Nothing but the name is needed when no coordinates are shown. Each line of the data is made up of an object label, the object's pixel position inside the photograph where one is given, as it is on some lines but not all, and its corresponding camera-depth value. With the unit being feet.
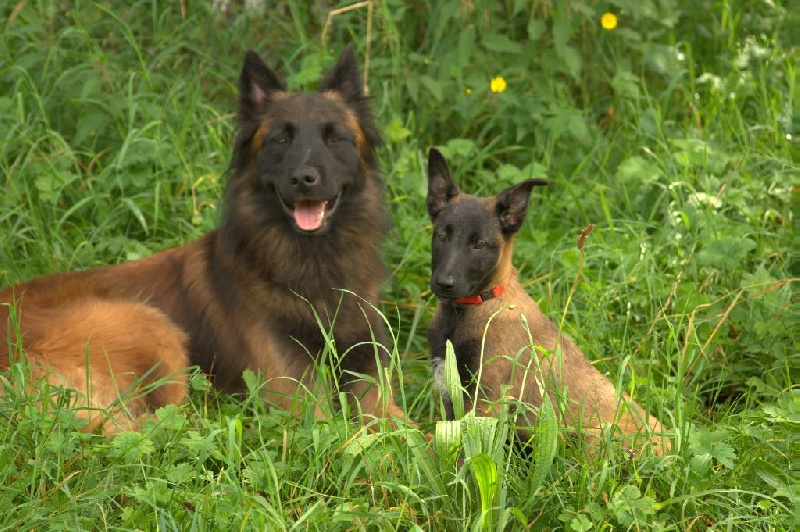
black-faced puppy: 23.11
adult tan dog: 26.02
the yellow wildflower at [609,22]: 35.81
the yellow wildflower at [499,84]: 35.86
